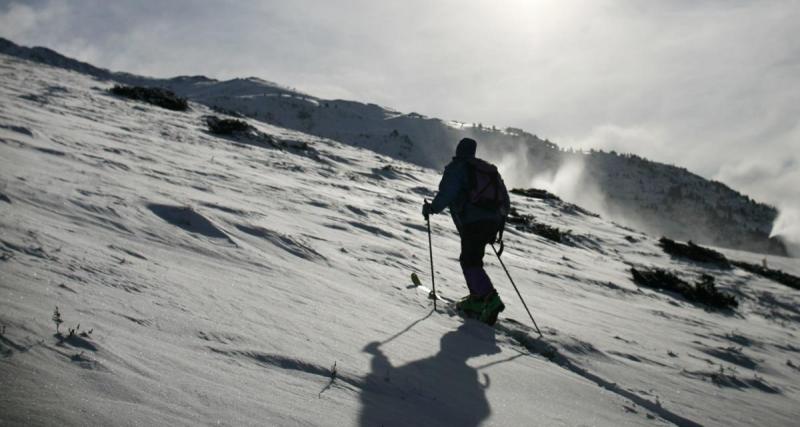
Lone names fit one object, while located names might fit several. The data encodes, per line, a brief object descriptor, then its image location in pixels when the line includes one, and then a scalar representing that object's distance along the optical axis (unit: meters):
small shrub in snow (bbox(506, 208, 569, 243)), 13.48
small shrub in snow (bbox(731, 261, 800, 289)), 13.26
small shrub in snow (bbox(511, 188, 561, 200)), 21.91
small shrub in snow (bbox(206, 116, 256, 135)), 15.95
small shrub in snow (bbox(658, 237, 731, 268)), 14.09
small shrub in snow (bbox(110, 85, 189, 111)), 19.38
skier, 5.13
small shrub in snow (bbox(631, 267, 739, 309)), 9.32
